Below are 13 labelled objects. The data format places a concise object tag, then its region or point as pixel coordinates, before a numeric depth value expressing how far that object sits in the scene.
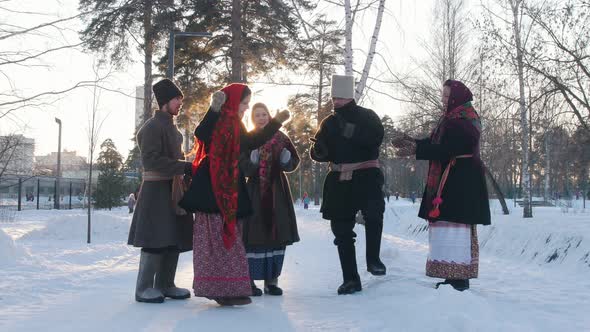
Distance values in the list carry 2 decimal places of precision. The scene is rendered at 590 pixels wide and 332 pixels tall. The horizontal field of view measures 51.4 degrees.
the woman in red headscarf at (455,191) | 5.84
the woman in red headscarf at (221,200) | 5.27
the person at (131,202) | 31.83
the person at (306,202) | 51.10
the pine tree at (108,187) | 43.47
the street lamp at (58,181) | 36.23
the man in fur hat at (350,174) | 6.08
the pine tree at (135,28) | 17.99
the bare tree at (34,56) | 9.12
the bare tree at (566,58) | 14.05
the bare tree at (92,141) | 18.49
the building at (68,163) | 102.83
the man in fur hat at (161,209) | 5.63
